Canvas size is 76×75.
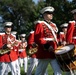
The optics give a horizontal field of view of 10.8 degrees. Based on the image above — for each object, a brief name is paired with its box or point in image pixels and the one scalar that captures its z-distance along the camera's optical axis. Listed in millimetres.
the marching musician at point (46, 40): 9320
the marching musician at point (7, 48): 11556
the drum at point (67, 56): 8477
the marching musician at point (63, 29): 13158
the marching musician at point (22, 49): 19184
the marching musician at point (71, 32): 9102
